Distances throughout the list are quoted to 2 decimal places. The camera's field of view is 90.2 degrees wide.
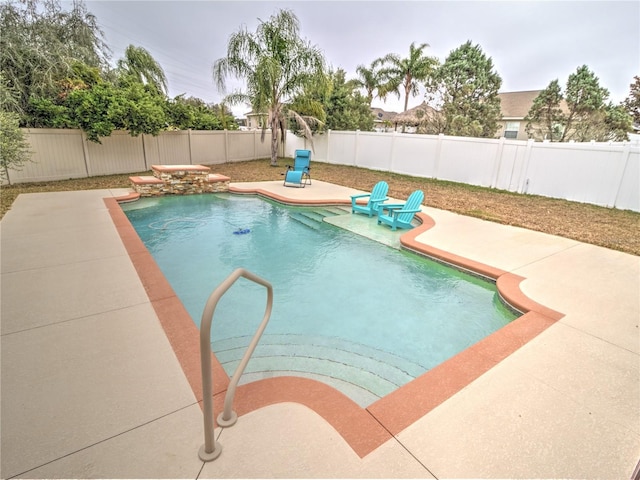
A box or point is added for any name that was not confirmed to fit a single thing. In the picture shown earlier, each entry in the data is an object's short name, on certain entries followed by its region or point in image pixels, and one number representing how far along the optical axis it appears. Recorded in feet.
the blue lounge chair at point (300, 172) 36.37
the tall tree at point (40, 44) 34.24
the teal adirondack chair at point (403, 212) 22.94
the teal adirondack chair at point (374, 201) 26.07
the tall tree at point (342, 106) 57.72
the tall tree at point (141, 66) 53.67
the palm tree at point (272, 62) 44.70
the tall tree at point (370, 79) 72.28
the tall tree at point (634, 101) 62.18
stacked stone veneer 30.60
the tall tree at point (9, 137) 25.50
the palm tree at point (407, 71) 66.80
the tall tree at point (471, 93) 56.29
